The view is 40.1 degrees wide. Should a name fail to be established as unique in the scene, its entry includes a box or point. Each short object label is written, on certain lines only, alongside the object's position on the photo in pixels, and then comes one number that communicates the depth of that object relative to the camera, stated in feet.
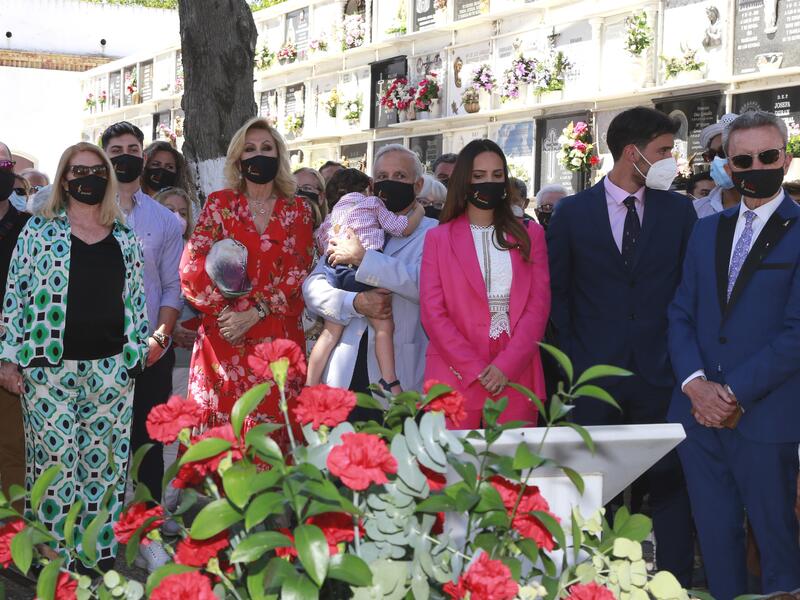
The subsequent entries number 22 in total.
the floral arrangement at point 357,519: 4.51
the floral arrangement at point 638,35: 44.14
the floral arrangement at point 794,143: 35.29
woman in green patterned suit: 14.48
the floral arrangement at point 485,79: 53.16
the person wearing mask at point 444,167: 24.93
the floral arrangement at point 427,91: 58.12
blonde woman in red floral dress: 15.35
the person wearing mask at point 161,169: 20.11
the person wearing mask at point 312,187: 20.52
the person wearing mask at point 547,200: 32.22
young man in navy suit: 14.03
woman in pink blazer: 13.82
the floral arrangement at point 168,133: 59.06
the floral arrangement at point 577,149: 45.98
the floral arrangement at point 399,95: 59.93
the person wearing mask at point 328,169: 26.30
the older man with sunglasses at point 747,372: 11.93
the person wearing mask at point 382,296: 14.97
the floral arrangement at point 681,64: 42.14
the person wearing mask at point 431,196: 20.35
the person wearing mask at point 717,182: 19.36
